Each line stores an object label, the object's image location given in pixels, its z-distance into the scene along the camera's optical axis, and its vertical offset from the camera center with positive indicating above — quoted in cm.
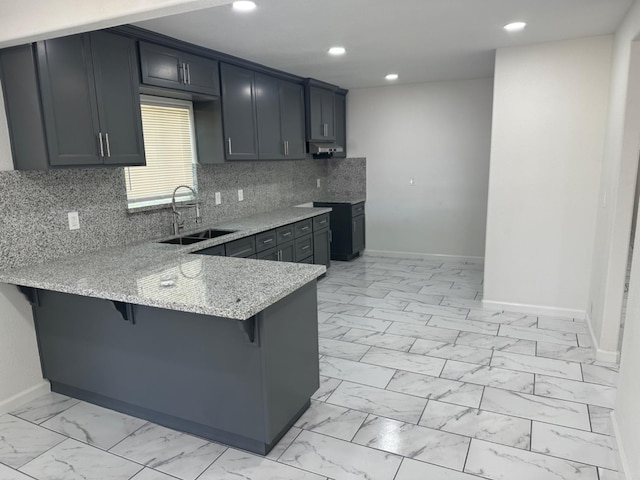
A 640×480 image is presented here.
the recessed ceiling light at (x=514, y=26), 321 +99
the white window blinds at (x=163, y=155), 361 +13
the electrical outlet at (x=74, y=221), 293 -33
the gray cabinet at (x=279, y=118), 451 +52
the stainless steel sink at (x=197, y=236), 374 -60
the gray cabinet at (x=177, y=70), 313 +76
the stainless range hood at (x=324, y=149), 543 +22
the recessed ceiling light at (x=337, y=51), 385 +101
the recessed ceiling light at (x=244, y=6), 264 +97
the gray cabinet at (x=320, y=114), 534 +65
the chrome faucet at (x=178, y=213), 376 -38
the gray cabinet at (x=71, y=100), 246 +42
